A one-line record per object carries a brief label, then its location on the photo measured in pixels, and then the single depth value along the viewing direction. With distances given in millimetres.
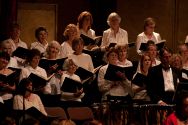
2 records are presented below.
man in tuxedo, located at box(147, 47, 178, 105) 12701
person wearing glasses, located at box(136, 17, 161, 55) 14675
